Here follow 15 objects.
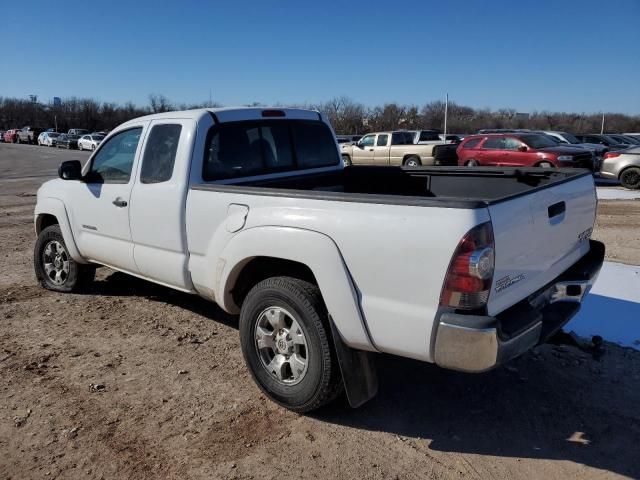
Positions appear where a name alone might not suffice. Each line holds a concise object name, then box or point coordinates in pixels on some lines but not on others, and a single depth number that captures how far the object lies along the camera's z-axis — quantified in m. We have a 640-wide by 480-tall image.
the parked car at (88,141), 44.72
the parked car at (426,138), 23.77
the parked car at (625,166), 15.87
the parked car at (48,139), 53.01
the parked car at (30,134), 58.97
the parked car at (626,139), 27.82
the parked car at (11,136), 62.28
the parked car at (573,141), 21.30
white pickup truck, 2.70
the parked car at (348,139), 33.69
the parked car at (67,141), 48.94
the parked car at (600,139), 26.12
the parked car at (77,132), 53.84
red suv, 16.81
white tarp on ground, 4.66
